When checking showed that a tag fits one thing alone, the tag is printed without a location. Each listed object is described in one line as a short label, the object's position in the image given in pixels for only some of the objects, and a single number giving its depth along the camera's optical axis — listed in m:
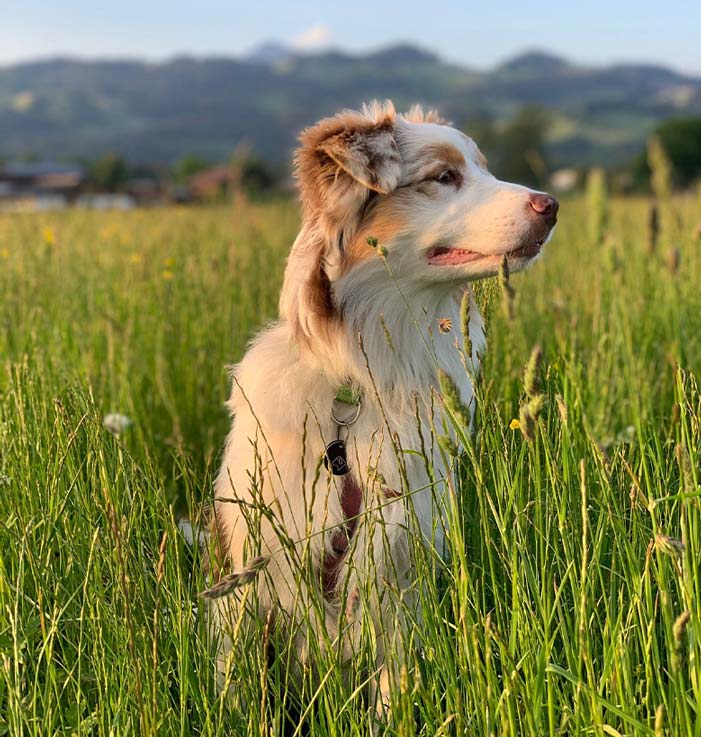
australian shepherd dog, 2.28
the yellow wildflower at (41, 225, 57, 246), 5.13
